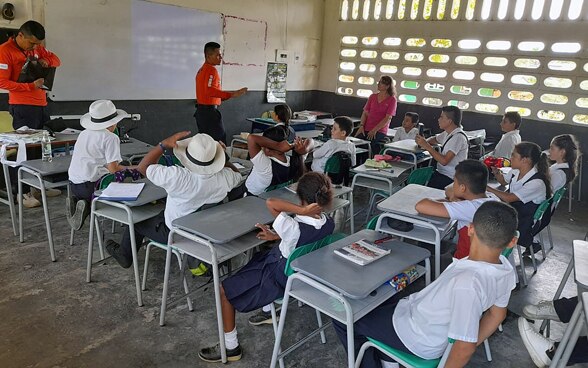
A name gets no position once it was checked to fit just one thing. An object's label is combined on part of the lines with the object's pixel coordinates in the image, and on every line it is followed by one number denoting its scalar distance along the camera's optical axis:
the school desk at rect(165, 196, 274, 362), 2.19
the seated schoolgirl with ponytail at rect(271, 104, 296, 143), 4.11
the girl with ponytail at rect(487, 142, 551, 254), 3.17
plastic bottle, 3.35
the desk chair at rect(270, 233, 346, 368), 1.96
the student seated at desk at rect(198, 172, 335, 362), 2.12
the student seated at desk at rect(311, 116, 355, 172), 4.22
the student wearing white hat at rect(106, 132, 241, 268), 2.47
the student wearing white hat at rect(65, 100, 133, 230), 3.06
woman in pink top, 5.89
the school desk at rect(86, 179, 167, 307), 2.65
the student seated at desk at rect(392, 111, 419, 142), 5.77
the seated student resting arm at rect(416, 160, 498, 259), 2.41
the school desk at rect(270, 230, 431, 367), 1.71
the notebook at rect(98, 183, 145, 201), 2.64
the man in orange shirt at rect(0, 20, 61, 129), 3.95
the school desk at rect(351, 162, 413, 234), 3.91
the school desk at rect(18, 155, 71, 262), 3.10
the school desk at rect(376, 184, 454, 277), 2.49
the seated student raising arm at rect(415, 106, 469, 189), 4.23
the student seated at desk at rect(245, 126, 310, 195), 3.24
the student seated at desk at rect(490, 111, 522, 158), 5.15
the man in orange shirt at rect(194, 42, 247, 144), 5.19
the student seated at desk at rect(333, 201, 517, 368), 1.47
